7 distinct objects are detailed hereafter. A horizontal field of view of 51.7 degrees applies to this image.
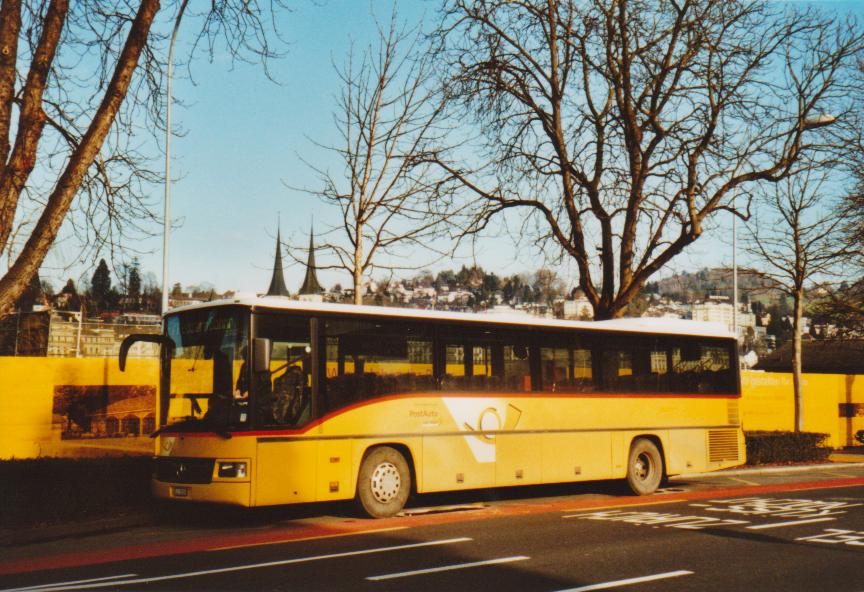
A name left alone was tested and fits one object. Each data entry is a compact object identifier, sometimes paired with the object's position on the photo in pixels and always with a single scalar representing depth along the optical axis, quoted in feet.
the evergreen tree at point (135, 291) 204.81
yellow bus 39.47
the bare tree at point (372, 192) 60.64
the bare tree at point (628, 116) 66.03
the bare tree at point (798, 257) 95.55
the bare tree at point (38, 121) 38.73
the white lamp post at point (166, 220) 63.07
